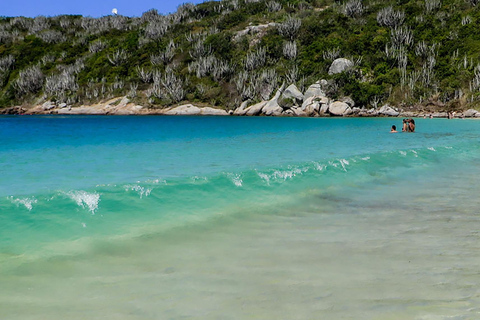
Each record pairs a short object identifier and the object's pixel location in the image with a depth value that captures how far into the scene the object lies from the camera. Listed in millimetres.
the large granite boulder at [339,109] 66938
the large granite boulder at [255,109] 75775
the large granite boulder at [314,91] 71075
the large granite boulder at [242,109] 78275
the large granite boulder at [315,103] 68694
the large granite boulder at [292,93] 72438
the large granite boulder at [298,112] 69525
